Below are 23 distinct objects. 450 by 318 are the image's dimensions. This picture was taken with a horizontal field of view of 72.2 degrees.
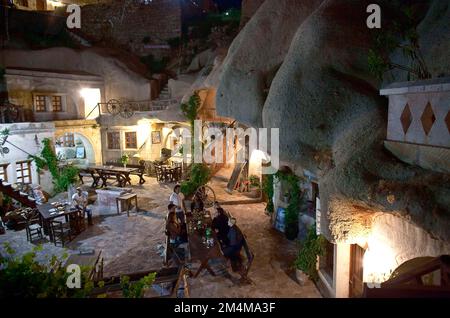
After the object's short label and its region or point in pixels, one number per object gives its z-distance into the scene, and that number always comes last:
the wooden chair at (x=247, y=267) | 7.48
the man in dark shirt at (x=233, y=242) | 7.78
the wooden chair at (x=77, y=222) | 10.75
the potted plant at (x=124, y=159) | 19.65
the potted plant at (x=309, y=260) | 7.63
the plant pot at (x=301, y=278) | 7.66
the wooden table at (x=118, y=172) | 15.96
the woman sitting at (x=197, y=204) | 10.52
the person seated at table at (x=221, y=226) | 8.45
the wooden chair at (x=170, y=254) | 8.42
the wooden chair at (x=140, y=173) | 17.38
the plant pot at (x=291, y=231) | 10.09
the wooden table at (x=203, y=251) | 7.54
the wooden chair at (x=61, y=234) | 9.98
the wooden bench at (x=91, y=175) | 16.78
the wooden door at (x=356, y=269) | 6.73
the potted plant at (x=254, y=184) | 14.56
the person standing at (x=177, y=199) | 10.32
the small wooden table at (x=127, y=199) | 12.68
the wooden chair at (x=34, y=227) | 10.39
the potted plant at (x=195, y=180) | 13.96
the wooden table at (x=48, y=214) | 10.06
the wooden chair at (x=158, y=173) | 17.87
